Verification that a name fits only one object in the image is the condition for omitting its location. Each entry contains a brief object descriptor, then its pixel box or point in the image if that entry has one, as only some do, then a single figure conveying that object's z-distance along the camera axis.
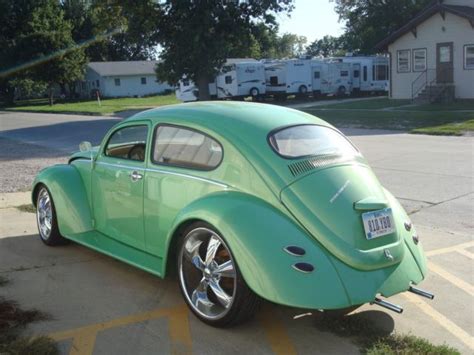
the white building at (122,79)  66.00
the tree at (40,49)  55.38
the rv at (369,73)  42.22
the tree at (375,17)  49.88
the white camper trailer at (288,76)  38.88
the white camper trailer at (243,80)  38.06
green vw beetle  3.69
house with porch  28.94
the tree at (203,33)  31.56
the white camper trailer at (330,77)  40.66
